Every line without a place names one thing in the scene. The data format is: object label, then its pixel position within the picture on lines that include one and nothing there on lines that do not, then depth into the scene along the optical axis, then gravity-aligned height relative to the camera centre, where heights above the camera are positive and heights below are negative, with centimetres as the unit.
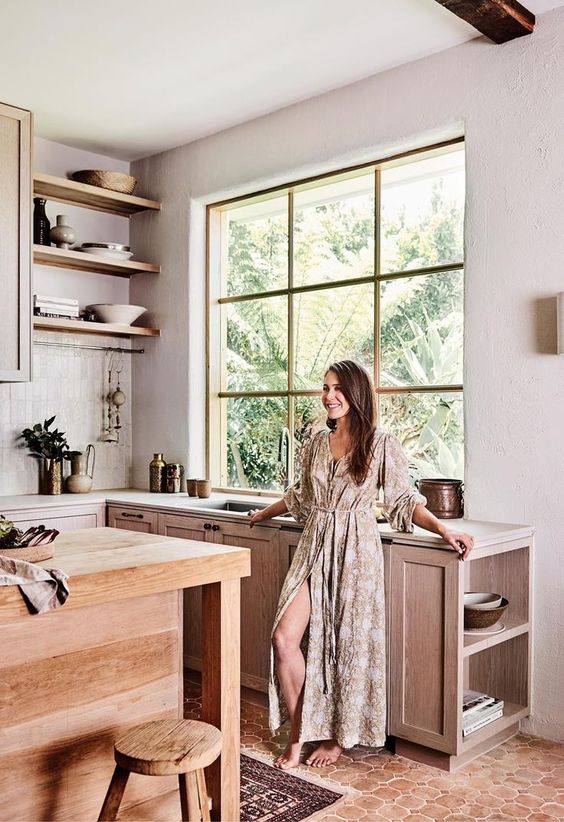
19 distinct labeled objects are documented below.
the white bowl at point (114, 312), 499 +55
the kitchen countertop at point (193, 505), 324 -54
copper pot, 364 -42
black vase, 472 +104
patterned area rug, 277 -139
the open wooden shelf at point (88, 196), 469 +125
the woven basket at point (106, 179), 497 +136
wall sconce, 331 +33
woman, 319 -75
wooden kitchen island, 211 -75
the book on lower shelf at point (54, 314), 467 +50
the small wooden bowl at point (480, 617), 324 -85
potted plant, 478 -30
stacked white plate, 494 +92
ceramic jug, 486 -45
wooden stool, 195 -85
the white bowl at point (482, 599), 337 -81
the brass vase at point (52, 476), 477 -44
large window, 394 +50
